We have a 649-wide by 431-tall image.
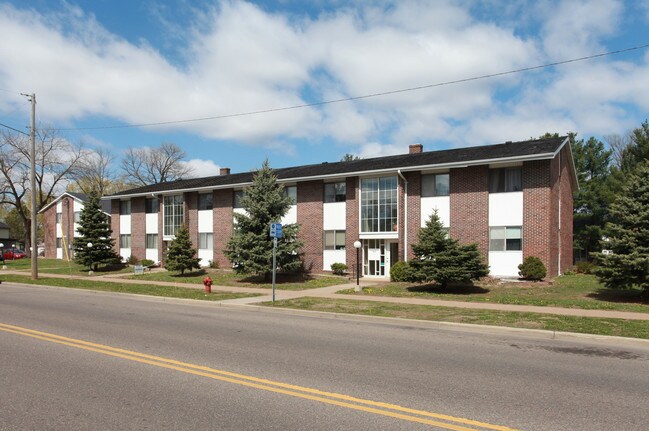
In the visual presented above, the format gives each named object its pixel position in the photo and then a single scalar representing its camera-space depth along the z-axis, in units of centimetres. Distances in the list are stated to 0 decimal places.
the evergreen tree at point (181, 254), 2928
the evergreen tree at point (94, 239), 3466
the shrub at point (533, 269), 2162
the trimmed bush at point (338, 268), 2702
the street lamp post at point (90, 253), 3438
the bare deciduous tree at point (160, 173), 7652
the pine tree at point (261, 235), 2444
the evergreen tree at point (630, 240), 1513
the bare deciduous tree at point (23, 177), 5669
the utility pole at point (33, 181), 2592
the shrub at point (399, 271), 2322
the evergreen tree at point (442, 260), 1886
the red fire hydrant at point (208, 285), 1923
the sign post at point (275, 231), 1661
